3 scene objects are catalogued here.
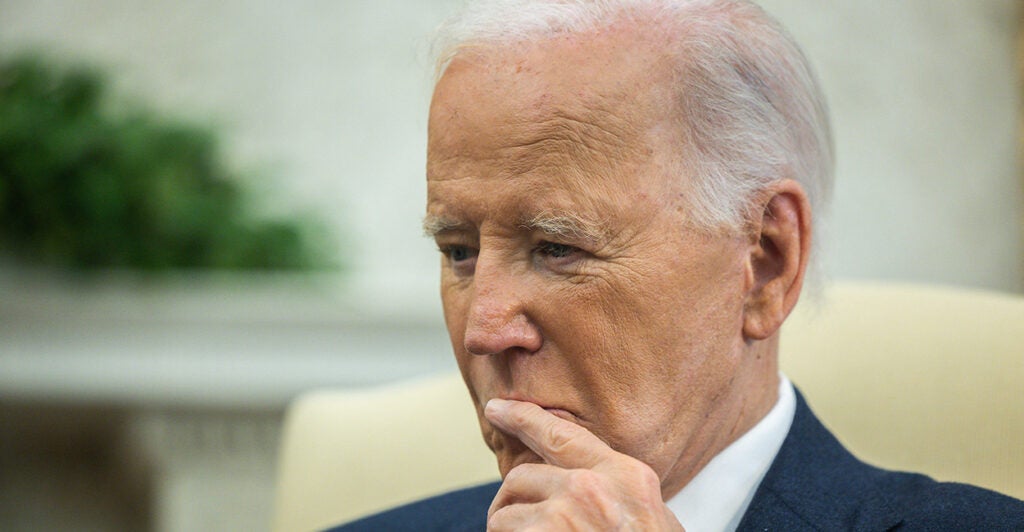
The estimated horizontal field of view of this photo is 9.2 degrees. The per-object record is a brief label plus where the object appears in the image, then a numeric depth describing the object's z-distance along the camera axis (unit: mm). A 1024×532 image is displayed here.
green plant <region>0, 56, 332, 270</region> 4559
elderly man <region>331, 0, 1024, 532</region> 2769
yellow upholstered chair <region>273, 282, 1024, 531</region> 2907
